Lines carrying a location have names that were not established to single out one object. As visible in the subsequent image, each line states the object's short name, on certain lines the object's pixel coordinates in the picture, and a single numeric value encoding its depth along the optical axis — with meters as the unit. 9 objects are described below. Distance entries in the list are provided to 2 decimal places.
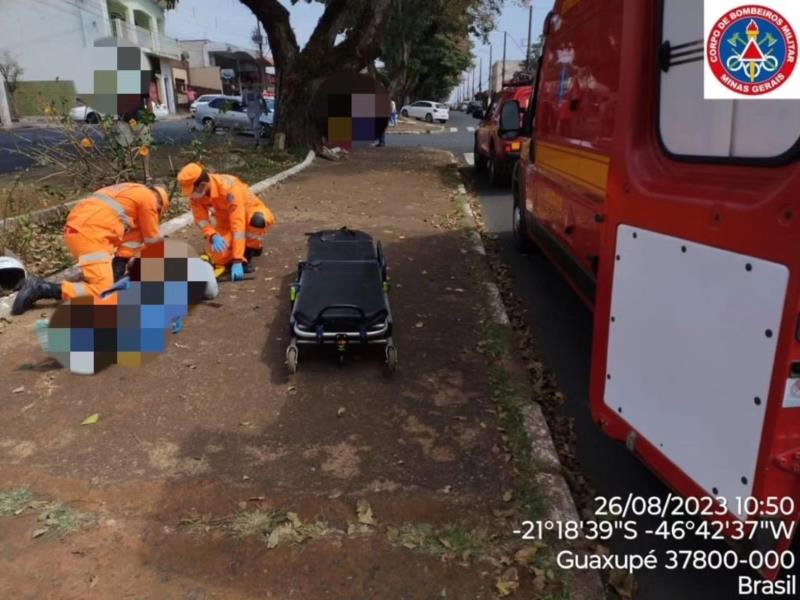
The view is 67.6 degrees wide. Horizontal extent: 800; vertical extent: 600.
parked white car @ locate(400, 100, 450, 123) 41.66
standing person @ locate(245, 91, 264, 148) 15.85
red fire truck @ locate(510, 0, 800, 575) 1.64
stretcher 3.74
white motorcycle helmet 5.18
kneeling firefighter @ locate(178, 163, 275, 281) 5.25
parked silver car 22.89
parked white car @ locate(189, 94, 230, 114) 25.08
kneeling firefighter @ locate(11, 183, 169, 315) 4.31
